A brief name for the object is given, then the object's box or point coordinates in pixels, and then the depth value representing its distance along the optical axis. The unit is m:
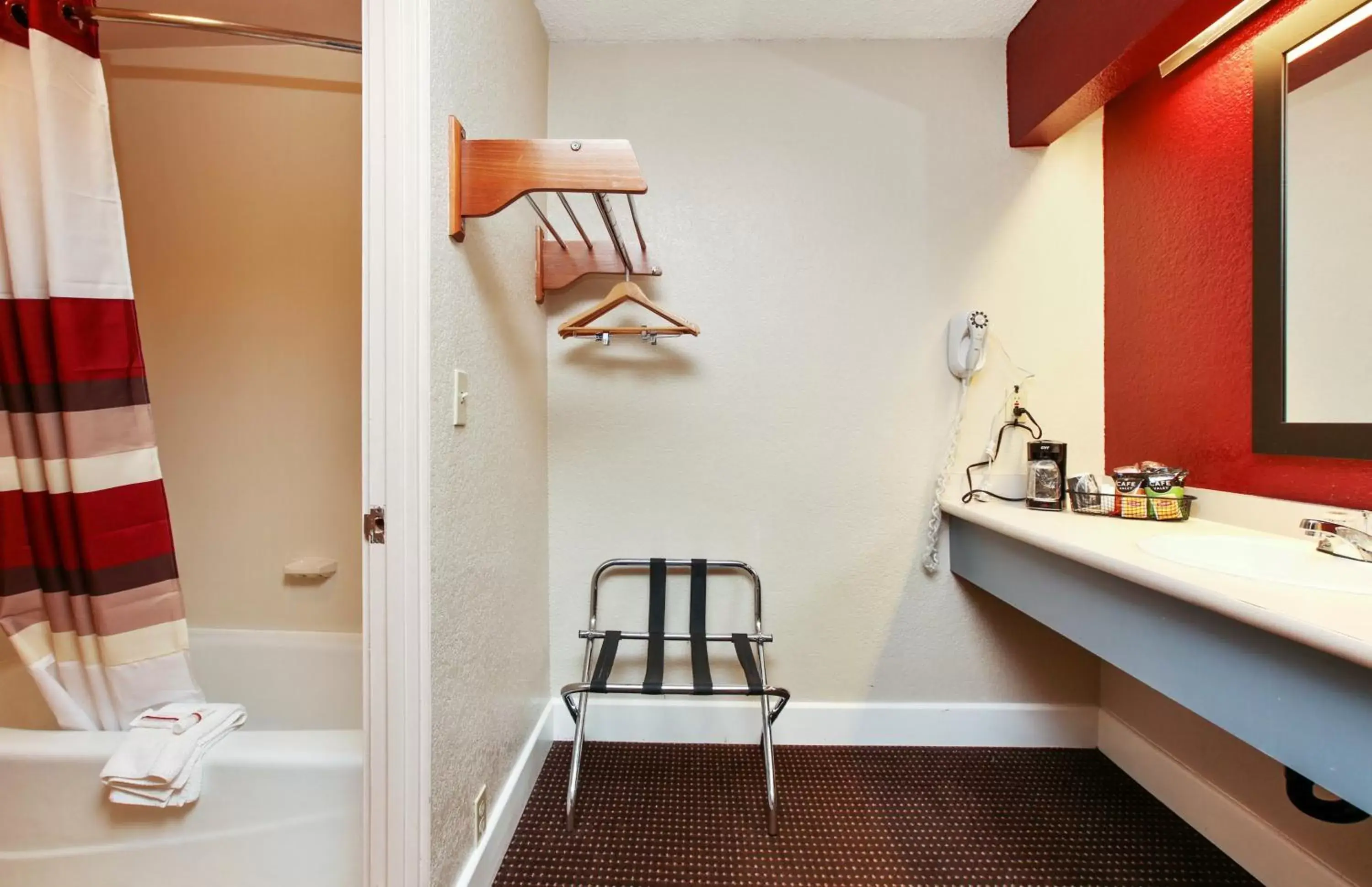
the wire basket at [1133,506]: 1.37
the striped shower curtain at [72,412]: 1.01
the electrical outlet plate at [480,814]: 1.18
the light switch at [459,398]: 1.08
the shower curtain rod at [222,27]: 1.17
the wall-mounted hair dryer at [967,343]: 1.64
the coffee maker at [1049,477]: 1.56
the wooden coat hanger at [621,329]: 1.45
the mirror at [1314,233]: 1.10
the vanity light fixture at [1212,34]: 1.18
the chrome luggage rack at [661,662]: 1.36
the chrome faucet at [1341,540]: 0.98
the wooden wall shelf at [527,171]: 1.00
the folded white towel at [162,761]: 0.97
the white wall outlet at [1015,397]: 1.74
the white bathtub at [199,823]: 1.00
